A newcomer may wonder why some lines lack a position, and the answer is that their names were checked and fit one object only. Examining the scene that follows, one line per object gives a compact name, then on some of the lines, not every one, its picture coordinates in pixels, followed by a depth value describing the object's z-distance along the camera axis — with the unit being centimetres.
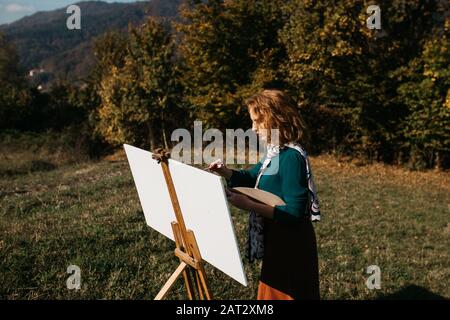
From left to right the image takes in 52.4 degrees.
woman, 322
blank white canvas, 297
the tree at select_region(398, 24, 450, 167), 1634
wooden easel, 339
